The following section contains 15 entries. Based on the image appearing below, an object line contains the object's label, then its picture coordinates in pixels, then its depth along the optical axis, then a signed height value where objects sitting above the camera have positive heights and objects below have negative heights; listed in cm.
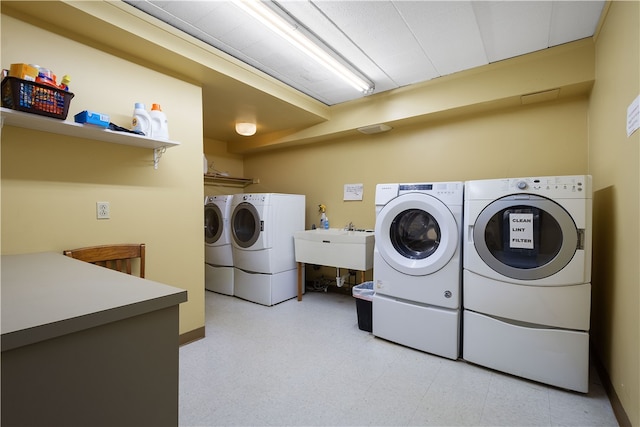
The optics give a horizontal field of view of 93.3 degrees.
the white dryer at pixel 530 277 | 174 -41
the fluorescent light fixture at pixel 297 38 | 173 +115
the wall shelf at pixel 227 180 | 429 +44
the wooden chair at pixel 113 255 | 181 -29
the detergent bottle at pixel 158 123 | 200 +57
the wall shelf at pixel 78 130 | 149 +44
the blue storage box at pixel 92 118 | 163 +49
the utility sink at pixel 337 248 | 296 -40
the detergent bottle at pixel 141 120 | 193 +57
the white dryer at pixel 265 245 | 333 -41
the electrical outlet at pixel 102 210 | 194 -1
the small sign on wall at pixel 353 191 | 364 +23
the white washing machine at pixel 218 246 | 372 -46
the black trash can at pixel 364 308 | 262 -86
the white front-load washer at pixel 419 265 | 215 -42
